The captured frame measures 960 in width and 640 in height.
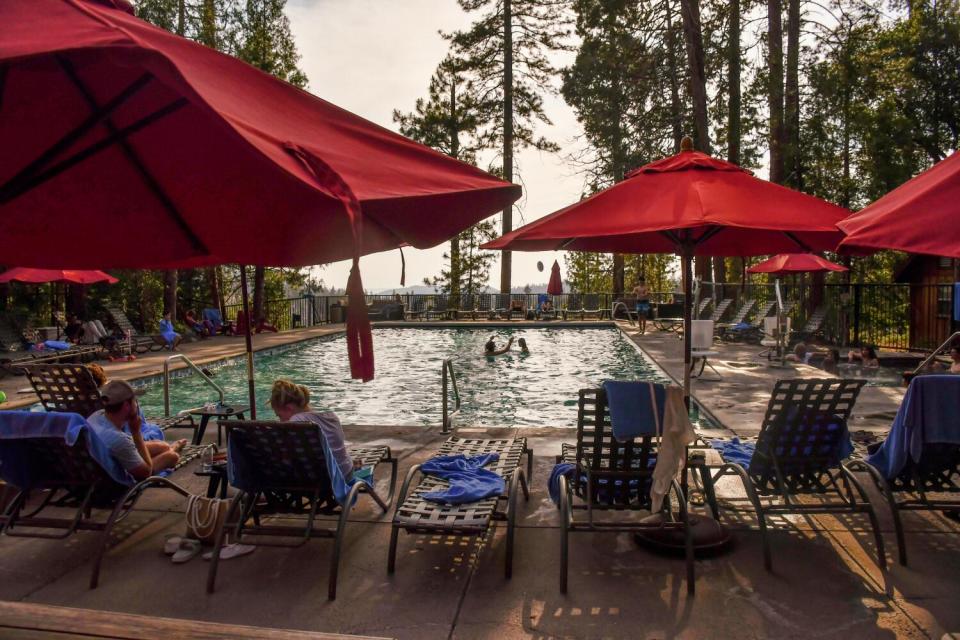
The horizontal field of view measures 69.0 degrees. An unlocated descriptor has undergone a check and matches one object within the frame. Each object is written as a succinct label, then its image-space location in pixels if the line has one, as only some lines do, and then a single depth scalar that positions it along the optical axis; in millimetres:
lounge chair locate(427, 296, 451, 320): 26031
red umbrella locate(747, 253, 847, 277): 13984
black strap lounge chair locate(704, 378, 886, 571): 3938
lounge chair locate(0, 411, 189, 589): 3615
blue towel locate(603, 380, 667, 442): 3658
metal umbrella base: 3875
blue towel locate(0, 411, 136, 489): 3604
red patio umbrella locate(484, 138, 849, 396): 3844
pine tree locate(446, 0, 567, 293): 29906
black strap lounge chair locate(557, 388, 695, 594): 3793
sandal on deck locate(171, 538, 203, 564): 3832
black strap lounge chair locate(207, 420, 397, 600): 3504
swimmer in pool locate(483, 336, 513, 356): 15777
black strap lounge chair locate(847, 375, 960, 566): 3828
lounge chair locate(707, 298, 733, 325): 18188
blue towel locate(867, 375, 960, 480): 3828
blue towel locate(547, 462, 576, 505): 4031
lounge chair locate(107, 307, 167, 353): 14602
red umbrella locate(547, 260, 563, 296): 25719
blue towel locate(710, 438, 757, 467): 4674
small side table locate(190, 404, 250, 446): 5906
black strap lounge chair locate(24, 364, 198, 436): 5359
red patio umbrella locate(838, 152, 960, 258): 3053
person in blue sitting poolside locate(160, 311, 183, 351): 15133
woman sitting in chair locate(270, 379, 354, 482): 4012
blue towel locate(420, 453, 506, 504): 3908
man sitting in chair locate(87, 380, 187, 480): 3992
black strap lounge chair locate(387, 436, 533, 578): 3553
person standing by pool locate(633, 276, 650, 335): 18531
